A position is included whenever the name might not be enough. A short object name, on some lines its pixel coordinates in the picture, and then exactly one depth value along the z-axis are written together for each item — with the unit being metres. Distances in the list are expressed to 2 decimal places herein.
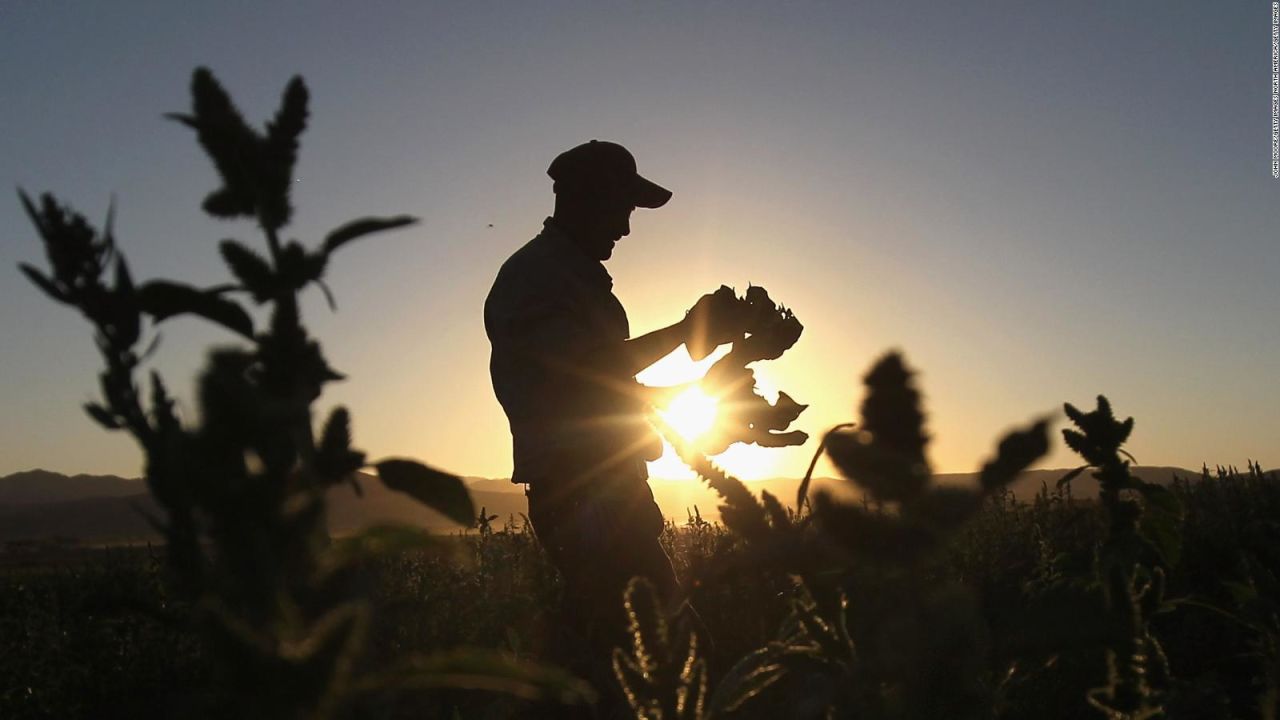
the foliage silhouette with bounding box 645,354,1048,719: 0.75
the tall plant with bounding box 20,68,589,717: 0.66
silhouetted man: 4.25
